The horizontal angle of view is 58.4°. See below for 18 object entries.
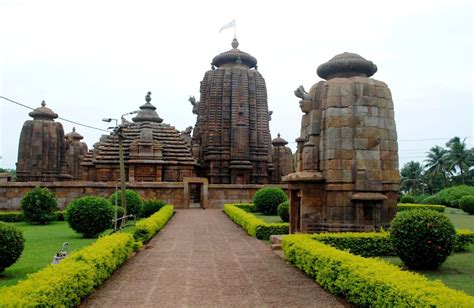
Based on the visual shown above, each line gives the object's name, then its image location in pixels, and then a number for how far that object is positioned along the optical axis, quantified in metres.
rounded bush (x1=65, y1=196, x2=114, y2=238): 14.34
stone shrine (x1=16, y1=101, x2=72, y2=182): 33.09
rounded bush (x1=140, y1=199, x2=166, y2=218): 22.86
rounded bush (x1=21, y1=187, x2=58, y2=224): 20.28
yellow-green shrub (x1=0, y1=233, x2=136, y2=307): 4.90
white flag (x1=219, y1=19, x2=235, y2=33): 38.96
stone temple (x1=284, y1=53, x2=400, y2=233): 11.82
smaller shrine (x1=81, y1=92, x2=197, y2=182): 31.81
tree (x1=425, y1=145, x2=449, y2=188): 49.34
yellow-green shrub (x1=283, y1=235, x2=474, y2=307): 4.67
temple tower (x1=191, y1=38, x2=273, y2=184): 34.41
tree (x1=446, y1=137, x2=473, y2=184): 46.91
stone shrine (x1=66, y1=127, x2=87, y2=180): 42.06
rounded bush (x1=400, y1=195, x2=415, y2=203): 33.50
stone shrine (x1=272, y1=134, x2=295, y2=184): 40.58
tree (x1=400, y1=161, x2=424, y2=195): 57.44
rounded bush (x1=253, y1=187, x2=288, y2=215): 23.02
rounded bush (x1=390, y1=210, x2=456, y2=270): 8.35
